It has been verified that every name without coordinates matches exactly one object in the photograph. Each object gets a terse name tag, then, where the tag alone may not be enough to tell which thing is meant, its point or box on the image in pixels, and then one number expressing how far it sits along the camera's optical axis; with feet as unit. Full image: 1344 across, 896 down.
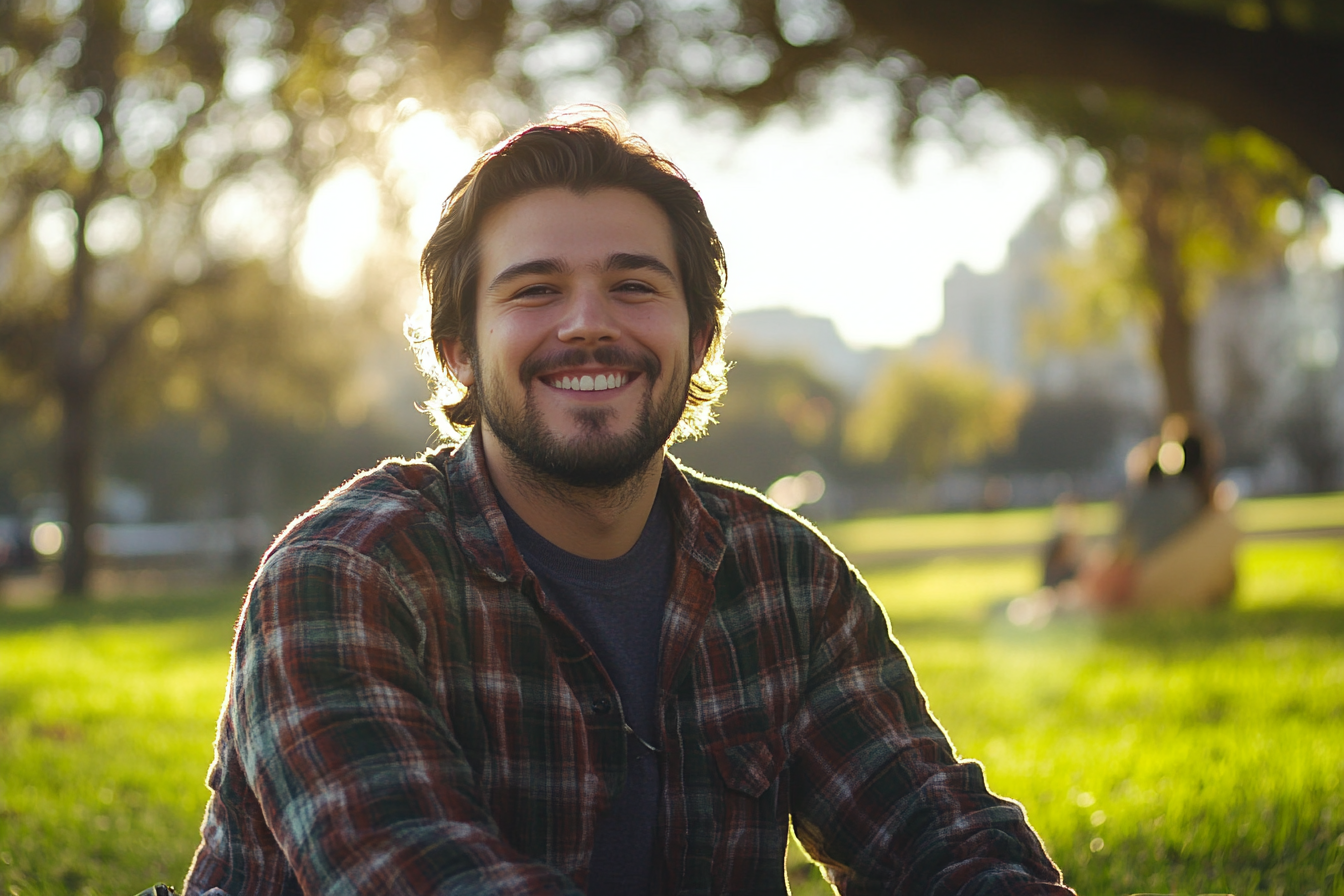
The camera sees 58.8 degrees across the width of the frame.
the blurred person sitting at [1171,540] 36.27
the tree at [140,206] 51.06
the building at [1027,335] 92.06
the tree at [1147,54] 21.16
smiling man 6.49
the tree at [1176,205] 45.39
